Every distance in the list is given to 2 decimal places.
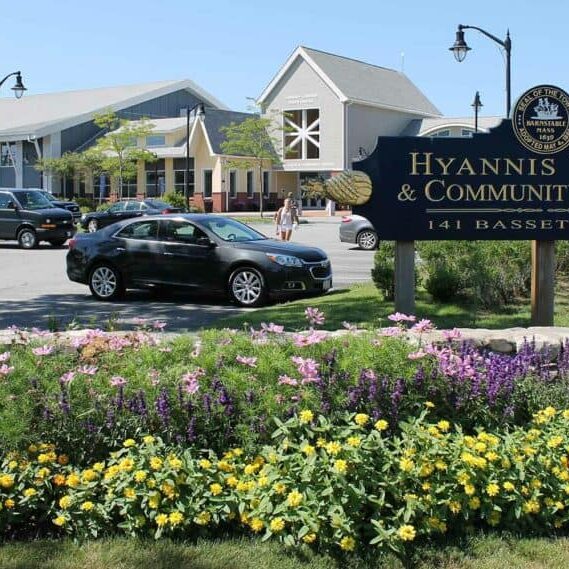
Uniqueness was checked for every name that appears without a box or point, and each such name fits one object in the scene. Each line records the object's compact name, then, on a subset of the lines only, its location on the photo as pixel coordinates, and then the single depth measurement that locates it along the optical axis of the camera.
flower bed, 4.05
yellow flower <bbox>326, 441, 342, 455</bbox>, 4.19
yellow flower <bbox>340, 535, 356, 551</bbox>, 3.85
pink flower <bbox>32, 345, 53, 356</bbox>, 5.13
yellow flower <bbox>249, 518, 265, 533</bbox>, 4.02
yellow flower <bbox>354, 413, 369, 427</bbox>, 4.48
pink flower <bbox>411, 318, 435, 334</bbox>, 5.44
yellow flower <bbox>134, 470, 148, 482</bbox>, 4.15
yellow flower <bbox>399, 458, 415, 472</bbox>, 4.17
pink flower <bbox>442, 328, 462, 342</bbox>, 5.56
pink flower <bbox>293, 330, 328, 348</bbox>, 5.20
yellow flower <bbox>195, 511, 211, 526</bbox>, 4.08
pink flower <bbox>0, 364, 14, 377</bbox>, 4.87
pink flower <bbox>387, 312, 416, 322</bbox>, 5.58
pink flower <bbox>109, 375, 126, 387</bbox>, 4.75
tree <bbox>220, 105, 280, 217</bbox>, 50.44
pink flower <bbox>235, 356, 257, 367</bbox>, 4.95
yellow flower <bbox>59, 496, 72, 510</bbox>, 4.17
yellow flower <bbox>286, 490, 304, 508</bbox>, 3.97
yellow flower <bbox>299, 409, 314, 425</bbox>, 4.44
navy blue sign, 8.47
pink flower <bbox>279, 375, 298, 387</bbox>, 4.77
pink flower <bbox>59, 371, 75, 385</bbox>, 4.76
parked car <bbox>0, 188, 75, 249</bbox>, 26.20
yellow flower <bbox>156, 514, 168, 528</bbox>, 4.02
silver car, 24.31
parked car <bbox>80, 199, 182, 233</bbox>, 35.19
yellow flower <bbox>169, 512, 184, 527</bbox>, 4.02
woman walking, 22.50
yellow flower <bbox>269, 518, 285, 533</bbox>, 3.95
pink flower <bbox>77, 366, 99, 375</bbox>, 4.91
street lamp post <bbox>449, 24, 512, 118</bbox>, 21.39
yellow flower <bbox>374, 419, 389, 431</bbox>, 4.43
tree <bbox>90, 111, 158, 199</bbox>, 51.22
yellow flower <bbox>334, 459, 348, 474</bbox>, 4.06
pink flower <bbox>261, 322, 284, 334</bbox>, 5.51
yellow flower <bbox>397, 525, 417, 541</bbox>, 3.86
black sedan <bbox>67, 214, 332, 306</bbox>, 12.86
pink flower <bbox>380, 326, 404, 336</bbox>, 5.37
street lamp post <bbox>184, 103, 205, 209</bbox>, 43.25
